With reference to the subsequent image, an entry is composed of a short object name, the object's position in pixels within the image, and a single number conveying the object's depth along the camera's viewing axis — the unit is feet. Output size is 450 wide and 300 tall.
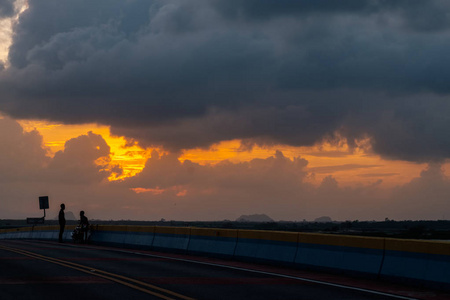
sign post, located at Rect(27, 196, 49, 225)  198.20
